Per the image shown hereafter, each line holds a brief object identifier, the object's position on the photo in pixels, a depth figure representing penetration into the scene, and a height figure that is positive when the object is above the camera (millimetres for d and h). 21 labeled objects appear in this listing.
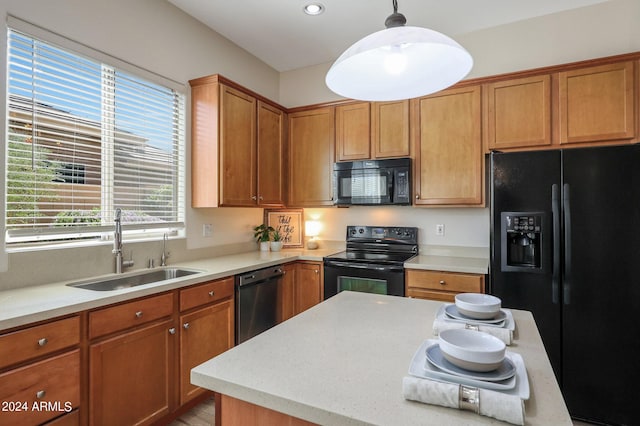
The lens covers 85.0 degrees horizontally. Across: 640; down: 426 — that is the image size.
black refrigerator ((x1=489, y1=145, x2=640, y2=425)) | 2053 -300
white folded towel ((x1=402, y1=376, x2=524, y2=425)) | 691 -384
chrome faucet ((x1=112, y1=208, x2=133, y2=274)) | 2209 -171
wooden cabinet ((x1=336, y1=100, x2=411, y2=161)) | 3047 +768
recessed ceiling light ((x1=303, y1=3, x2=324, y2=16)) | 2658 +1600
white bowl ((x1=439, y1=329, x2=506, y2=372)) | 814 -339
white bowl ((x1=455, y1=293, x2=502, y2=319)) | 1222 -326
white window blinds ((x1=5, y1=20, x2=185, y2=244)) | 1859 +440
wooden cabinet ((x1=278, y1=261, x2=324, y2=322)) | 3057 -643
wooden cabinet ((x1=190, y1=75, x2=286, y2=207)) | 2713 +578
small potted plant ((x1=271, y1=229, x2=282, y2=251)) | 3520 -273
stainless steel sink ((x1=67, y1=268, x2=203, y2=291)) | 2052 -418
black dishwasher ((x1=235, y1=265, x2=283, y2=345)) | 2543 -669
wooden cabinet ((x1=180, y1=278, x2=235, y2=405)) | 2125 -759
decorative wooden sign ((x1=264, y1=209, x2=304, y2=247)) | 3686 -108
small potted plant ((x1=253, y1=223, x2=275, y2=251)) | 3467 -200
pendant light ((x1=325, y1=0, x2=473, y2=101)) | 1244 +537
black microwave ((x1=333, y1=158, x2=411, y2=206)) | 2982 +291
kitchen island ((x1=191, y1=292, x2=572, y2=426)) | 737 -412
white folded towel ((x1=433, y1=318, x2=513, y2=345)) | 1101 -373
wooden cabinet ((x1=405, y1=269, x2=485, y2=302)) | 2496 -511
